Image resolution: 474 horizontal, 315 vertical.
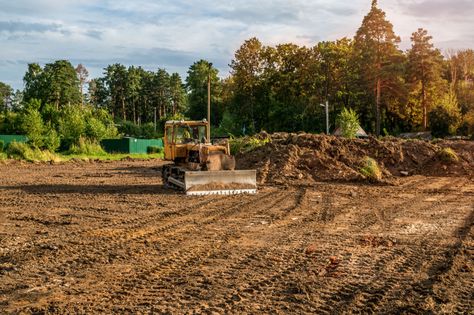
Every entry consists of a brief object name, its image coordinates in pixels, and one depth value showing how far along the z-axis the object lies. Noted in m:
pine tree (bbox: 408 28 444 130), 48.81
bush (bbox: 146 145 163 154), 50.14
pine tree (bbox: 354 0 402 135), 46.50
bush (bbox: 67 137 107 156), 43.94
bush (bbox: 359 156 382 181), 20.25
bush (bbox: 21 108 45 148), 49.59
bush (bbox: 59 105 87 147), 45.84
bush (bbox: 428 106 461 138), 45.69
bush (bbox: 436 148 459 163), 23.89
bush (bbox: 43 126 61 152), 42.03
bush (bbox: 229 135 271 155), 24.97
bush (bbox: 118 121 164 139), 74.44
